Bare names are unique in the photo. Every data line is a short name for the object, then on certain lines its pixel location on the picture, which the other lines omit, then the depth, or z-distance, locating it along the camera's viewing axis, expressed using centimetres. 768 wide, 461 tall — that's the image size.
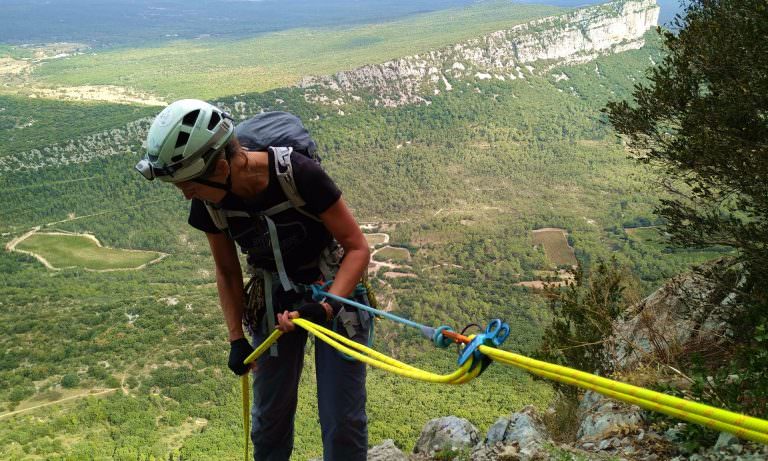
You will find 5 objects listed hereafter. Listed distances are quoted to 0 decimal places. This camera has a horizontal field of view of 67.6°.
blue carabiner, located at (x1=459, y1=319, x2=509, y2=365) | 201
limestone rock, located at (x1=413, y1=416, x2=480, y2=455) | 690
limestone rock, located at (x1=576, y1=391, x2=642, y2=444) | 431
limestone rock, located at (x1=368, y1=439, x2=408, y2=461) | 595
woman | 280
